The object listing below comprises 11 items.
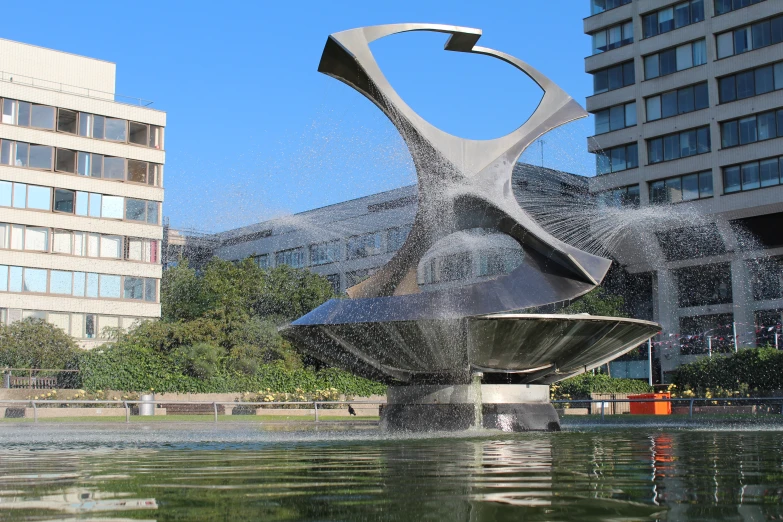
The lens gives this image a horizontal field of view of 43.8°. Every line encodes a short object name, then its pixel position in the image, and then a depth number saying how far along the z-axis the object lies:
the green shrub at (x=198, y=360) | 36.53
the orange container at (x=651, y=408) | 32.41
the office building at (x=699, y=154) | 52.34
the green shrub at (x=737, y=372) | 34.38
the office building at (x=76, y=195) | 51.47
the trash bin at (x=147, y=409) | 29.33
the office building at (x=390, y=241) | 33.94
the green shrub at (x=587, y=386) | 37.41
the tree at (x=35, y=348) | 41.94
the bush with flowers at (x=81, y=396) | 32.38
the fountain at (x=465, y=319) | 14.01
